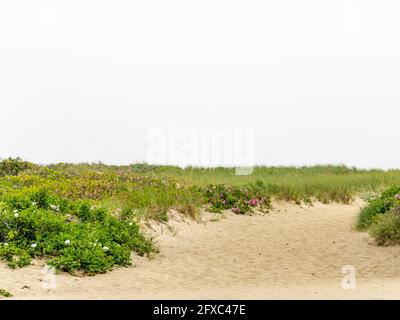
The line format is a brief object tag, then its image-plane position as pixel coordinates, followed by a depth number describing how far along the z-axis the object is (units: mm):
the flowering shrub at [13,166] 25609
